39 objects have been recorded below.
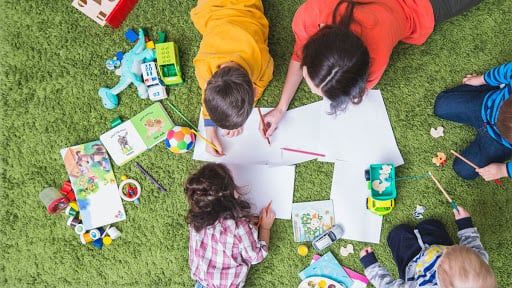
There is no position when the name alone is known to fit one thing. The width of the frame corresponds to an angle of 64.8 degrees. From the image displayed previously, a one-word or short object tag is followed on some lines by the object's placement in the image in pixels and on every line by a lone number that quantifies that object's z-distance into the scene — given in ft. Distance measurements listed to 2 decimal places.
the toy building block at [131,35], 4.65
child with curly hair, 4.08
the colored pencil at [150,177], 4.63
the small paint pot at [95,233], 4.59
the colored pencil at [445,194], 4.27
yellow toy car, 4.25
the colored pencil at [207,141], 4.39
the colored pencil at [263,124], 4.30
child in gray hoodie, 3.45
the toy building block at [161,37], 4.62
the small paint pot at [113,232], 4.61
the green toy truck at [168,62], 4.45
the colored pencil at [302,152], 4.48
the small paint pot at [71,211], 4.62
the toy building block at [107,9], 4.56
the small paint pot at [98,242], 4.65
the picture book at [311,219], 4.47
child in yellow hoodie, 3.35
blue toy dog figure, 4.56
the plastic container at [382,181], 4.23
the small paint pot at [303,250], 4.46
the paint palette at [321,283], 4.44
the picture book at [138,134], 4.61
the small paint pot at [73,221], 4.63
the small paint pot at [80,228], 4.62
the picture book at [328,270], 4.46
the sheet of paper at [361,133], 4.42
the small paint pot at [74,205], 4.64
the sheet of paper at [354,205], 4.43
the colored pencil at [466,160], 4.18
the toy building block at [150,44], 4.63
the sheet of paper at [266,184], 4.49
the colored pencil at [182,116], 4.59
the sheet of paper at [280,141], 4.49
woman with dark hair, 3.06
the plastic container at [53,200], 4.57
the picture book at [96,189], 4.62
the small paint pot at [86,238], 4.61
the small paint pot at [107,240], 4.63
